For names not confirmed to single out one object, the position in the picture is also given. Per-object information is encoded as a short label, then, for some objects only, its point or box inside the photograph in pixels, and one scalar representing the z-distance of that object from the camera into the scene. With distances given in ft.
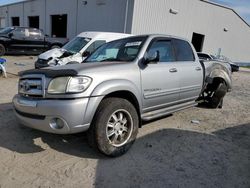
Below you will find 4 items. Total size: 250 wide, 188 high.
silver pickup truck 8.74
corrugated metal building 44.91
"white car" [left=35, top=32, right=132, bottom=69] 25.82
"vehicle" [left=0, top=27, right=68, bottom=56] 41.91
